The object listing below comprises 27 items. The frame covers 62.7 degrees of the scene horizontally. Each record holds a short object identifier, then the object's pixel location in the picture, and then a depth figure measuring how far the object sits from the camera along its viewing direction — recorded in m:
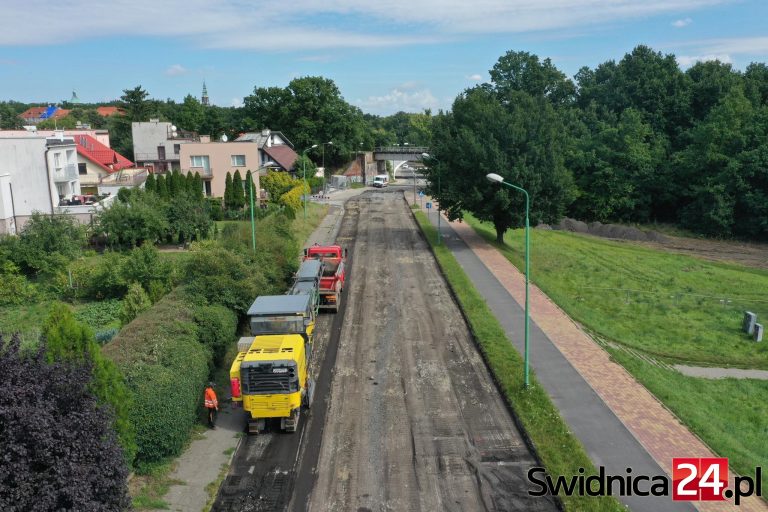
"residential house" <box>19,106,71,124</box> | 147.60
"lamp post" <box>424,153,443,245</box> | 44.38
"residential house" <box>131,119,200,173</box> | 66.62
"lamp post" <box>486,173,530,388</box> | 20.27
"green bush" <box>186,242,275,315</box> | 24.30
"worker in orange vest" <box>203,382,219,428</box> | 18.31
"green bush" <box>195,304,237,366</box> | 21.41
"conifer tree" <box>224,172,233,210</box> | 55.68
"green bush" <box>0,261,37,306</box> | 31.55
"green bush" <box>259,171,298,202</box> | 62.94
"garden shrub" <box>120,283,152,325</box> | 27.69
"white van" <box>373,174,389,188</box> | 90.88
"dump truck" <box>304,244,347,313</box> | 28.45
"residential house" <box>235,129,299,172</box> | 72.50
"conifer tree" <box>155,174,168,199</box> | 48.89
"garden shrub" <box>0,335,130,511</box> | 10.69
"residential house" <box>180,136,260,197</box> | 61.19
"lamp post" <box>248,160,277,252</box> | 31.38
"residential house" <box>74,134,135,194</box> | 60.56
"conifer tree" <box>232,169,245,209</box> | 55.94
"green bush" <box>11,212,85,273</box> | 34.44
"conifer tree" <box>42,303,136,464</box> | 14.19
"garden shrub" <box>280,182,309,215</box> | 51.13
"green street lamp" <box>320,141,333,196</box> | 76.44
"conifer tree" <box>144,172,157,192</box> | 48.72
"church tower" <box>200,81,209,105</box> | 193.27
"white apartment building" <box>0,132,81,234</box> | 41.84
